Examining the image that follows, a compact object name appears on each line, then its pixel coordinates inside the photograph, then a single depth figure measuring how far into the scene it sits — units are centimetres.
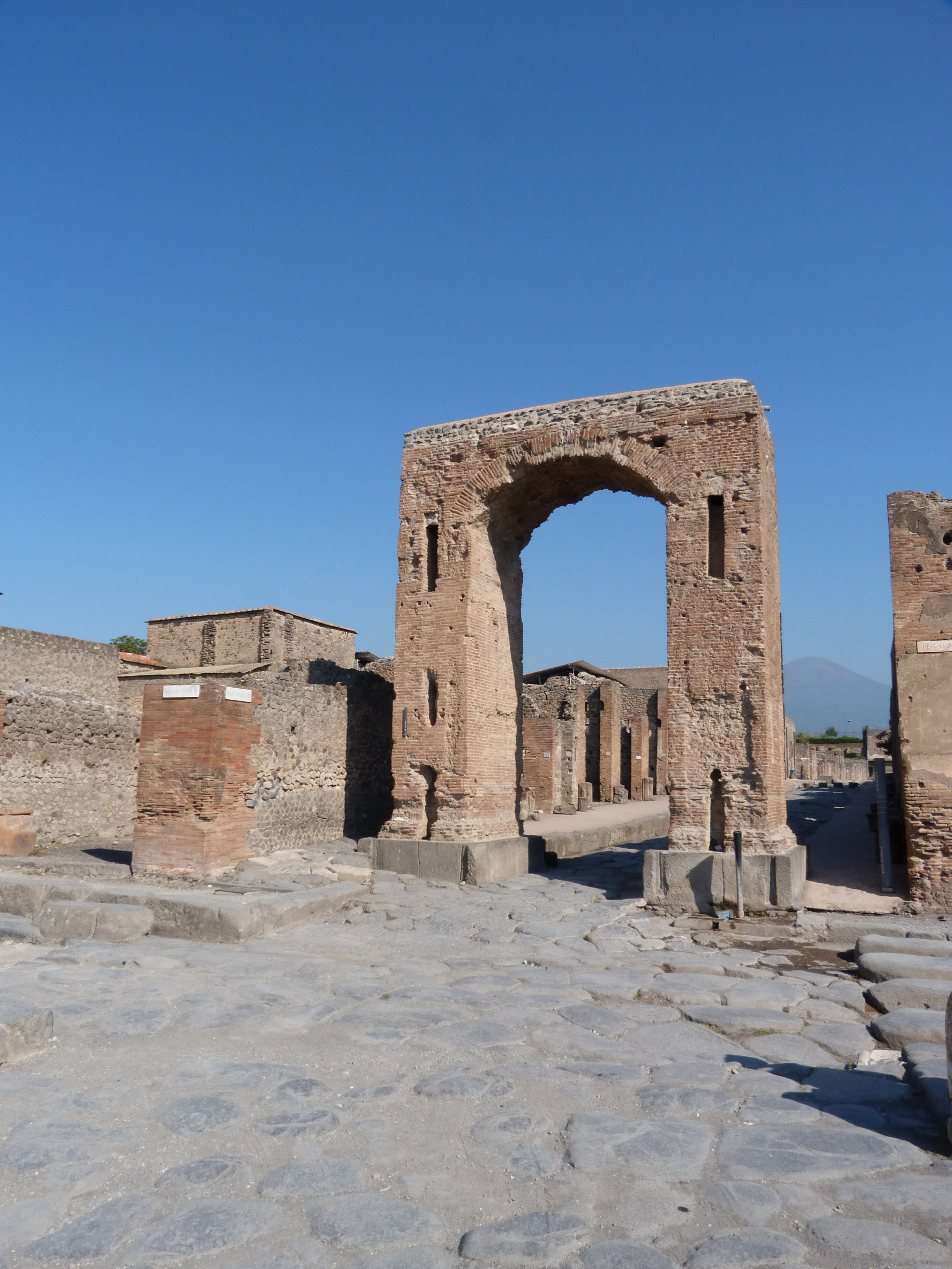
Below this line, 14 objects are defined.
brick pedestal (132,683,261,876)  970
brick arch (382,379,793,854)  983
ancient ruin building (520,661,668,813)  2019
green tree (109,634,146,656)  4412
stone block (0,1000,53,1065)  391
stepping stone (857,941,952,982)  570
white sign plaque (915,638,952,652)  912
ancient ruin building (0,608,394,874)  981
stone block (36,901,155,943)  664
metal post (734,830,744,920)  884
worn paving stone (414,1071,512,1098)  376
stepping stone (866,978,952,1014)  523
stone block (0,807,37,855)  1130
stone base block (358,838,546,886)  1067
